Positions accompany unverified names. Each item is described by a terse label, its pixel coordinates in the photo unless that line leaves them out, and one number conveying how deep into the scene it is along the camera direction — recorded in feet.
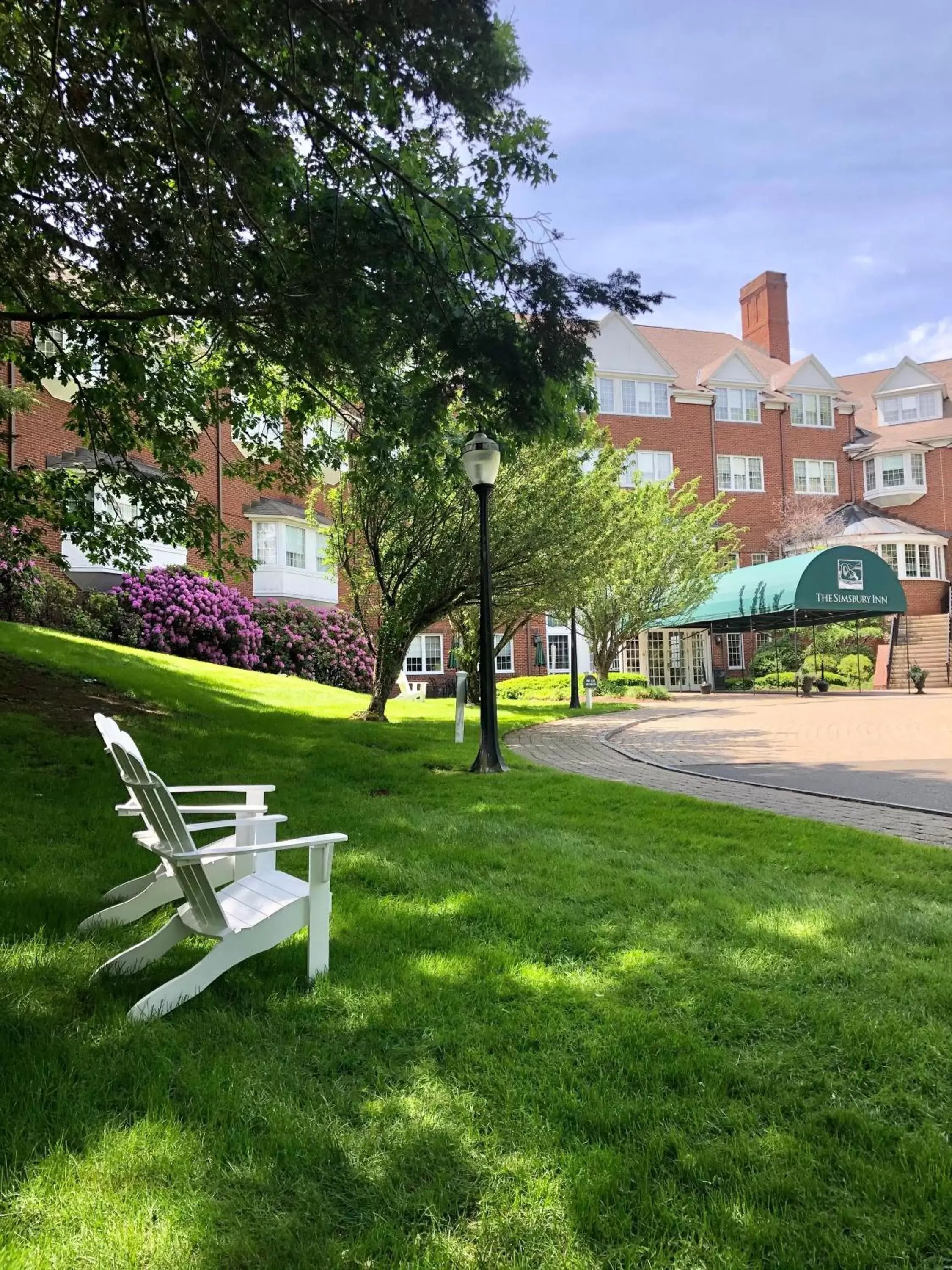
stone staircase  90.07
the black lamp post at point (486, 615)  28.91
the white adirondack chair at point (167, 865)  11.55
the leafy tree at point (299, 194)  17.49
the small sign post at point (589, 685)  64.54
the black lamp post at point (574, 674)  64.69
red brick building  108.99
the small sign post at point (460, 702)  36.45
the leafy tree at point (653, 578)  78.18
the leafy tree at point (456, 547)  44.29
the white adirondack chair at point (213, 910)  9.37
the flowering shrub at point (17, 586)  46.21
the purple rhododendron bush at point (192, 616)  62.69
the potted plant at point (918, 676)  73.15
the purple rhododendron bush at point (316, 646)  71.36
